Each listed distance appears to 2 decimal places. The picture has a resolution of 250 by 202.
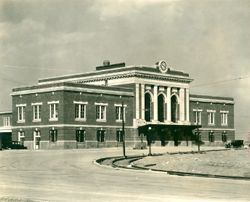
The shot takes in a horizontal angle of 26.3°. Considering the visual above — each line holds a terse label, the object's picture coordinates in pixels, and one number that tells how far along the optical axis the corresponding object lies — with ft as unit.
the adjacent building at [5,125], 280.72
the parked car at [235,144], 250.57
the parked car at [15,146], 223.79
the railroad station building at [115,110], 224.53
